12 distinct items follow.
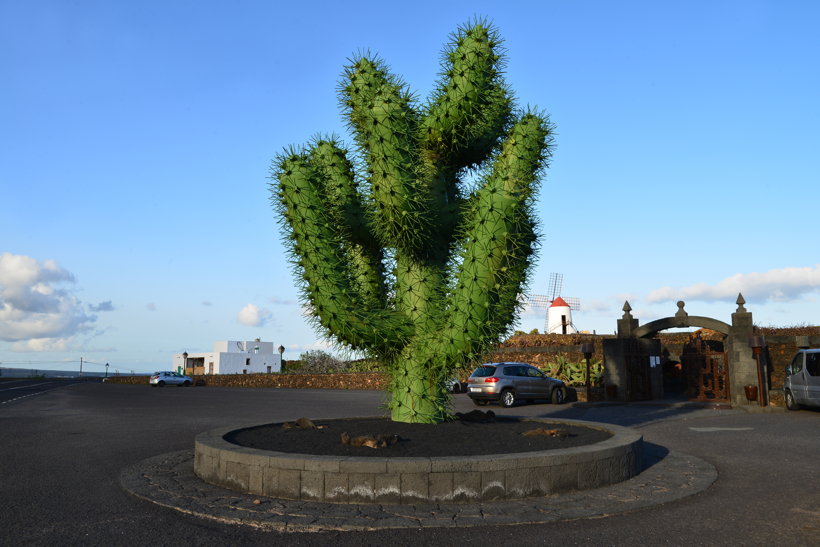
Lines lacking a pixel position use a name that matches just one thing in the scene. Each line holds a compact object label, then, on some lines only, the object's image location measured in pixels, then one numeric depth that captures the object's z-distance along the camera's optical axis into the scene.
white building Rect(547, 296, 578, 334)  59.00
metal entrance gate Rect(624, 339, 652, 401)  22.14
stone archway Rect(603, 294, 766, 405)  20.25
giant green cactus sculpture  7.69
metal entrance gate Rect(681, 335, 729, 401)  22.36
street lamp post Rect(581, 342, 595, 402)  21.07
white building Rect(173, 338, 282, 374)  74.62
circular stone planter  6.18
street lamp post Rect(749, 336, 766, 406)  18.97
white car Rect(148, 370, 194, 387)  48.59
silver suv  20.56
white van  16.89
